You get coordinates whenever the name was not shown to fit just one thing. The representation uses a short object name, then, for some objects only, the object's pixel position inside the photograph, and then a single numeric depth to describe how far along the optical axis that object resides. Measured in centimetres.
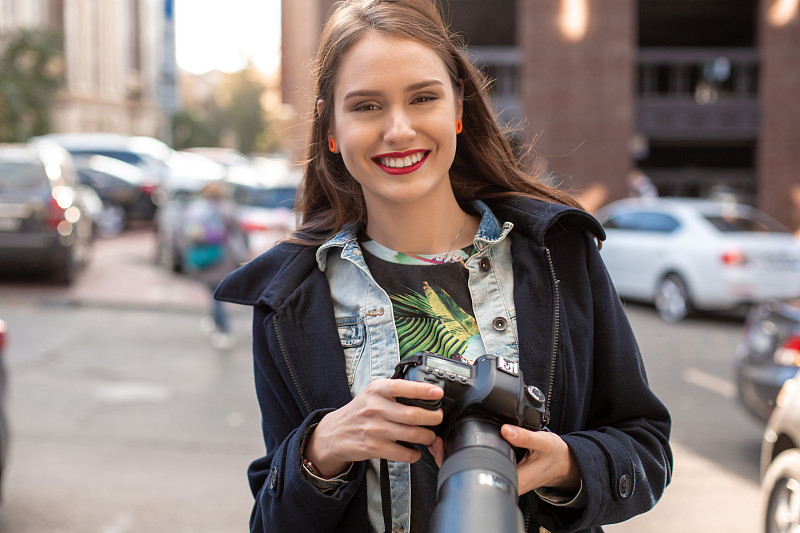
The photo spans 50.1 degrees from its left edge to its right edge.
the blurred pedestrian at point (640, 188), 1667
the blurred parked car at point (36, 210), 1111
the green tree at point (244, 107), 6075
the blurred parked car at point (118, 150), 2117
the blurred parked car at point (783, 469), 366
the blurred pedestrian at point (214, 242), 895
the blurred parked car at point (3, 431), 441
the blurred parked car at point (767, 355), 534
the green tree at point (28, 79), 2912
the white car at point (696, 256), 1042
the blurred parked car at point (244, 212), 1250
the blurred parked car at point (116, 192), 1873
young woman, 162
